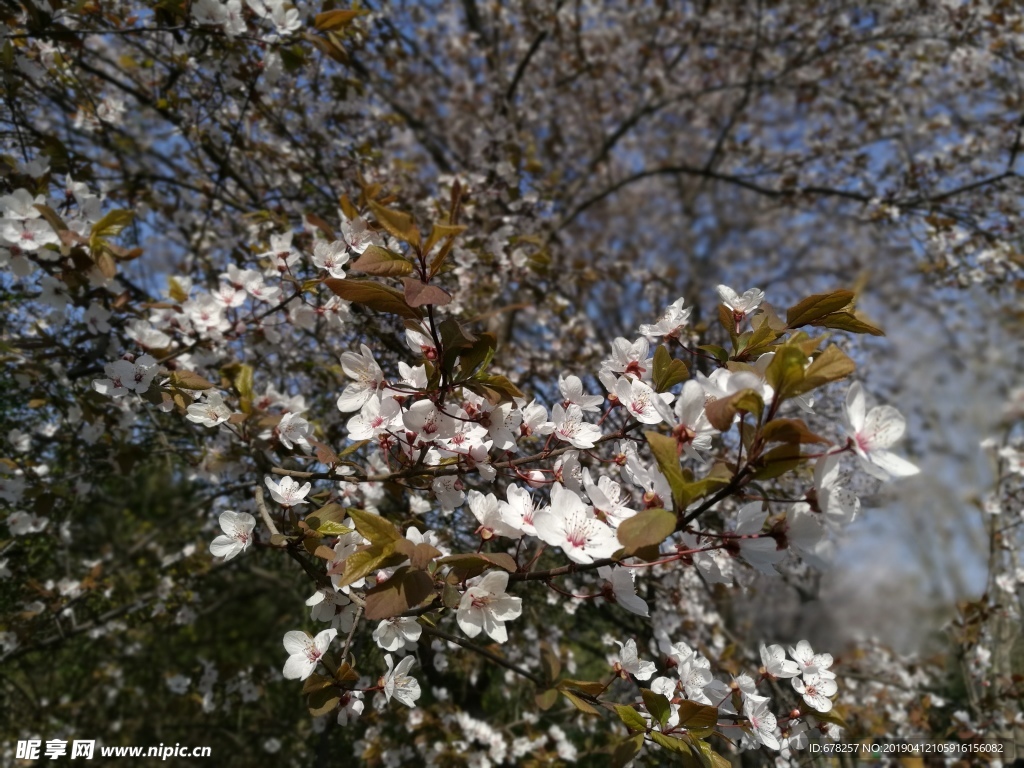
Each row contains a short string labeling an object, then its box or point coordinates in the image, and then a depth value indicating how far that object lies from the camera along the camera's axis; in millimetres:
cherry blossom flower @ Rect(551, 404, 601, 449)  273
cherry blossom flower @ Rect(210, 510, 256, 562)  284
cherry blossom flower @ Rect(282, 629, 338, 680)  266
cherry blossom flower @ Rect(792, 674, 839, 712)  308
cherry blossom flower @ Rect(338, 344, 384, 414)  278
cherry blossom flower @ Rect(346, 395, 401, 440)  269
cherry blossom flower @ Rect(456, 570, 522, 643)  241
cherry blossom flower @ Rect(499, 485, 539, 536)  241
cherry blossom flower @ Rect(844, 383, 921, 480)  214
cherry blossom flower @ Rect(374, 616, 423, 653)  259
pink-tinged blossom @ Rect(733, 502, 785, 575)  224
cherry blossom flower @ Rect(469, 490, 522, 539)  246
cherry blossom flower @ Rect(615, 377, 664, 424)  271
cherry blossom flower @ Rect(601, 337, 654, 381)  286
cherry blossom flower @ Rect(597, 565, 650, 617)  239
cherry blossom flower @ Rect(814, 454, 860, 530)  214
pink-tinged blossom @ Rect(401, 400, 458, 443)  258
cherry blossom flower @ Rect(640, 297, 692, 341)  294
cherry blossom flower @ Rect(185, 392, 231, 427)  308
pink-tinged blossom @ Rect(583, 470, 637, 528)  238
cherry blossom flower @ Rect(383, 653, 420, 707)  267
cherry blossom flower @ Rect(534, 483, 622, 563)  223
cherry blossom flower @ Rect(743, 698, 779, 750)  279
